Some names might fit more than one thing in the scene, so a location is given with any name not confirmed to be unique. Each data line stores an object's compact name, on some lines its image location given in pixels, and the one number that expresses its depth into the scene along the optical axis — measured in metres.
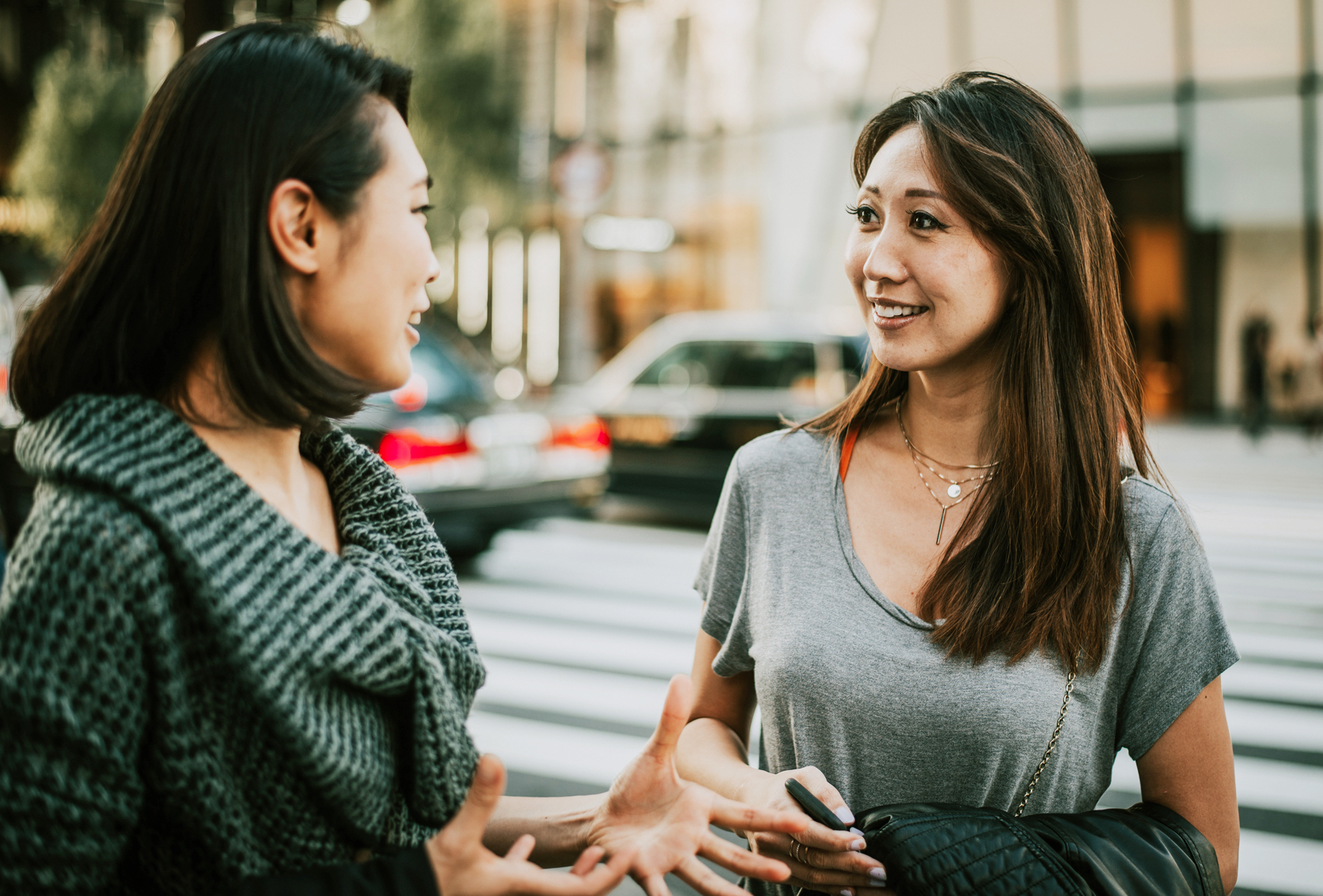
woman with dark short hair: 1.15
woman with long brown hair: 1.76
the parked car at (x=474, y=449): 7.27
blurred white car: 9.27
